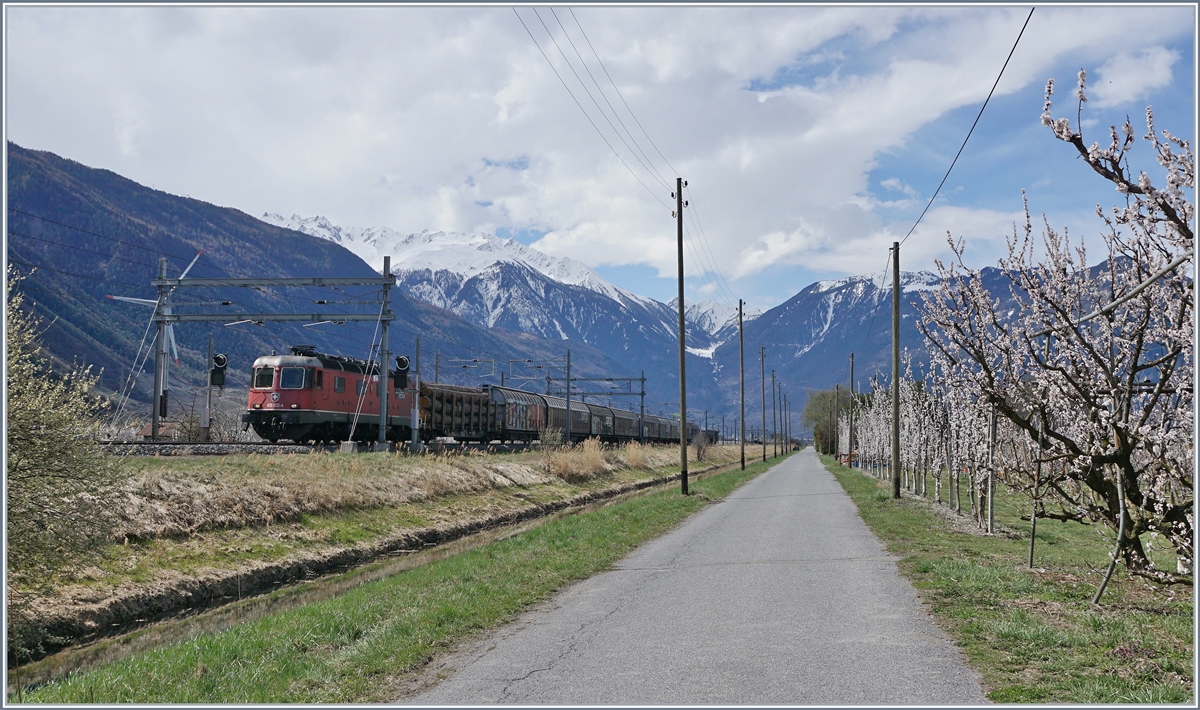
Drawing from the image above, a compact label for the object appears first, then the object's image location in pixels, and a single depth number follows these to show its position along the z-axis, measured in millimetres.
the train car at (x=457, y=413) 42125
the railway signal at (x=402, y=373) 32181
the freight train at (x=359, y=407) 32625
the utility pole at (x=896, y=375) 27922
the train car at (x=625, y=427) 70938
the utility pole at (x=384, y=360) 30906
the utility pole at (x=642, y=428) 71750
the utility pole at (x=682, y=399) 29188
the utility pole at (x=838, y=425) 90438
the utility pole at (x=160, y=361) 29578
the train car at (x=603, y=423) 66000
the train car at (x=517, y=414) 49906
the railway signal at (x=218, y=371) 30264
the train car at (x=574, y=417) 57594
